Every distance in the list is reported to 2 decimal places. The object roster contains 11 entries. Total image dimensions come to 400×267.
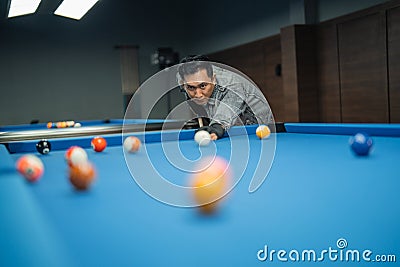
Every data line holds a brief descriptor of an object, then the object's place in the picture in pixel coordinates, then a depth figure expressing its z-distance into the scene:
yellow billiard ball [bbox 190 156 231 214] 1.05
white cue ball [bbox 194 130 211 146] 2.50
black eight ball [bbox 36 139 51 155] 2.40
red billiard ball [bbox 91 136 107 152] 2.44
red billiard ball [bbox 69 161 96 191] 1.36
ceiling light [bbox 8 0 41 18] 6.11
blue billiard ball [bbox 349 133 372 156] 1.79
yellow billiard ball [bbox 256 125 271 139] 2.66
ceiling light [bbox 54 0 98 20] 6.77
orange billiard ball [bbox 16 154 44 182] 1.54
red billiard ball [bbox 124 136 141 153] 2.34
